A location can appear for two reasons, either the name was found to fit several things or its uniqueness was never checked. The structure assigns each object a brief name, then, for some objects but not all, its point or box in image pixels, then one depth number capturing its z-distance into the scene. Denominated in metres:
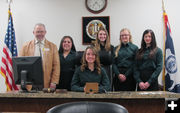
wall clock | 4.16
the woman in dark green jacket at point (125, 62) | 3.27
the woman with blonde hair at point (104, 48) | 3.07
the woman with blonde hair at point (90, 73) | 2.65
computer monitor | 2.27
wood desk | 2.09
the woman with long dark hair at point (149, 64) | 3.04
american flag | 3.92
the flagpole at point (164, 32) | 4.03
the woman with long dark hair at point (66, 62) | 3.23
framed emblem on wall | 4.12
